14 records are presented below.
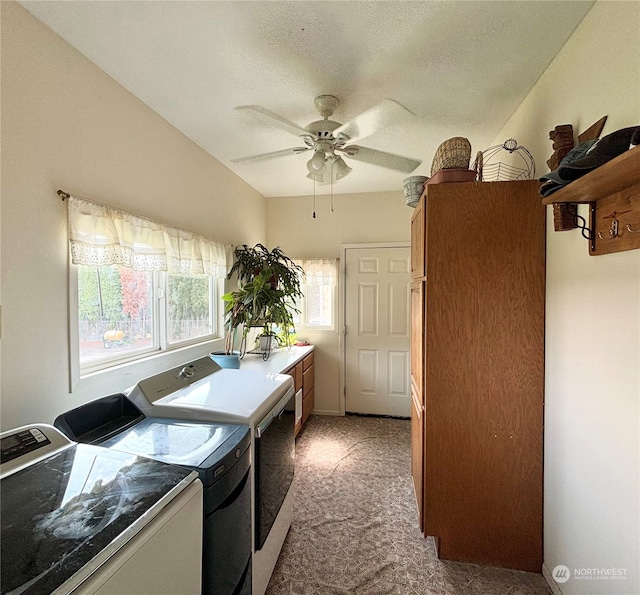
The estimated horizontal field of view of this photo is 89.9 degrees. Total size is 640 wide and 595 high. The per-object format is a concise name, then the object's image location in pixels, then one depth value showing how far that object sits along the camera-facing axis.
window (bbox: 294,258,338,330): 3.76
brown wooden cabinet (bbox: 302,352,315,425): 3.24
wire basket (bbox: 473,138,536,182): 1.74
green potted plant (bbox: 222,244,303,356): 2.79
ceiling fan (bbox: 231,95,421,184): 1.65
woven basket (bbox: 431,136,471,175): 1.73
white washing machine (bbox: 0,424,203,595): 0.63
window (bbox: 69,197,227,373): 1.56
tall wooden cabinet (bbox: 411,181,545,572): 1.62
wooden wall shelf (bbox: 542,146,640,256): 0.91
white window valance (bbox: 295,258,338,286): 3.75
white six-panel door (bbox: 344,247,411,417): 3.62
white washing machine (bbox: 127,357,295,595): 1.39
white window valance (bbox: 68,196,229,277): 1.48
